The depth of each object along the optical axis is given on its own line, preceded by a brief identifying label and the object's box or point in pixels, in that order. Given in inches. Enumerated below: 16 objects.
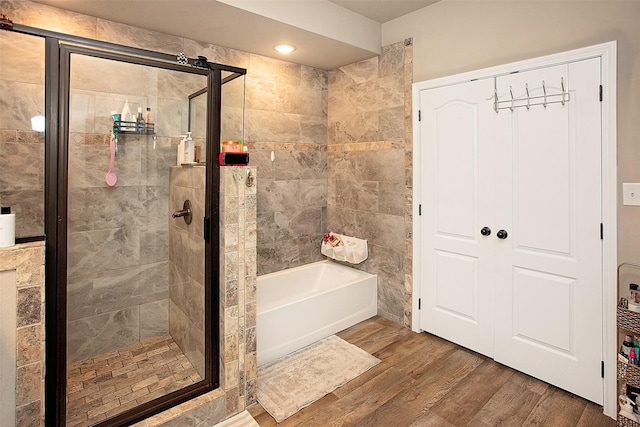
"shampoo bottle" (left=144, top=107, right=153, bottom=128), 92.2
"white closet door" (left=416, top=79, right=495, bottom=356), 105.7
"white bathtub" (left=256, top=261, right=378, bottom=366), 107.2
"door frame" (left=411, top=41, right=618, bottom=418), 80.8
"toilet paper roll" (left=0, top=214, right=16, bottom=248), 58.9
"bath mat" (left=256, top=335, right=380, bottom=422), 87.7
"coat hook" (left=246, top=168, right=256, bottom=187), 82.5
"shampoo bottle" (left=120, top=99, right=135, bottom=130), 90.6
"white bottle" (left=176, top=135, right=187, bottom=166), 90.0
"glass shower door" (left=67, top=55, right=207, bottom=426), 71.9
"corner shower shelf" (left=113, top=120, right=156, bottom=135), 89.3
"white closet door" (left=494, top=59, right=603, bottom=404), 85.4
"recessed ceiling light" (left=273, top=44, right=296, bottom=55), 122.6
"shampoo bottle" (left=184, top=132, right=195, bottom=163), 87.8
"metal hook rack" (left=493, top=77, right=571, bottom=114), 88.5
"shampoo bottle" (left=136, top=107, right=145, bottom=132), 92.4
